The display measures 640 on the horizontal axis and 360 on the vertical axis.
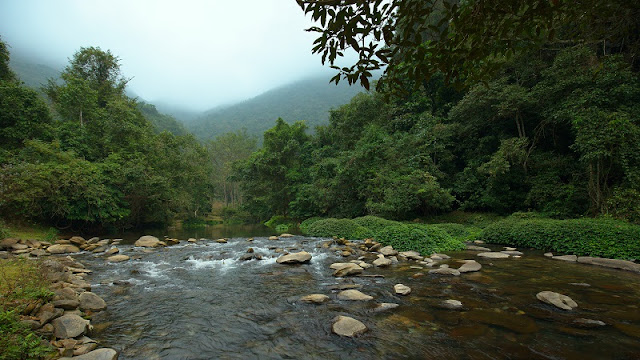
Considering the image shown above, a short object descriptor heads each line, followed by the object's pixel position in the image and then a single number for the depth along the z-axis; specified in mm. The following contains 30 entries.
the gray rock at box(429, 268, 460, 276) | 6730
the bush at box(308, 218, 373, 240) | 13329
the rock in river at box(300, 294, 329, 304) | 5270
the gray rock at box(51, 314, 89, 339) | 3582
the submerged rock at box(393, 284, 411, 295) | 5547
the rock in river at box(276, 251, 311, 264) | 8695
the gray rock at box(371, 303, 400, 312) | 4801
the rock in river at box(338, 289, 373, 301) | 5371
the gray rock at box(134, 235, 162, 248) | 12141
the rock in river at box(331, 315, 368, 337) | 3979
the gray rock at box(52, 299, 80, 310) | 4236
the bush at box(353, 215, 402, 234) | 13094
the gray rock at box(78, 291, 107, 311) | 4818
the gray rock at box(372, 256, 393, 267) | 7936
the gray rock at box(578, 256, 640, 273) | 6594
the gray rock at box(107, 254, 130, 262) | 9116
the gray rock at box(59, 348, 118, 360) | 3143
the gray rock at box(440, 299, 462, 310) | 4729
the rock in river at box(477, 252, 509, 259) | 8320
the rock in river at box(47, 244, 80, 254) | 9994
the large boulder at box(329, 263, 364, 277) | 7160
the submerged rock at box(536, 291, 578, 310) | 4500
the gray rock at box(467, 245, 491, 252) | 9648
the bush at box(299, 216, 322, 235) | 21238
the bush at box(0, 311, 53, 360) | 2693
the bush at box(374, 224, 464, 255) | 9805
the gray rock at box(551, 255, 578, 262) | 7742
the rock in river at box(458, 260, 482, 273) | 6857
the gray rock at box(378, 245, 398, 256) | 9234
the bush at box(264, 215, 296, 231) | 26303
